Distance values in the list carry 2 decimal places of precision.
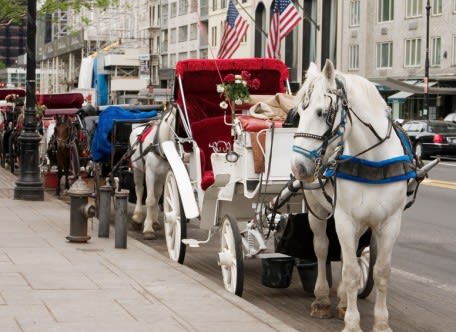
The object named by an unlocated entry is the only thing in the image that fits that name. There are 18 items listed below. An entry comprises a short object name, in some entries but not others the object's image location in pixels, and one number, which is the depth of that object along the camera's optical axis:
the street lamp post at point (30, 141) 20.23
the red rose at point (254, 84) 12.10
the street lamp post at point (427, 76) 56.38
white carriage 10.68
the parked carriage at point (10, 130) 29.57
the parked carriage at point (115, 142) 17.45
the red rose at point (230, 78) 11.62
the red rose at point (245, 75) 11.71
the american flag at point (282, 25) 25.50
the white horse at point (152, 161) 15.18
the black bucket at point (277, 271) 10.57
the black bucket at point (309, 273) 10.70
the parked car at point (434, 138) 40.47
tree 28.86
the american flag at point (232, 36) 21.35
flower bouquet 11.57
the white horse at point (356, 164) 8.42
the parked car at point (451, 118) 49.24
